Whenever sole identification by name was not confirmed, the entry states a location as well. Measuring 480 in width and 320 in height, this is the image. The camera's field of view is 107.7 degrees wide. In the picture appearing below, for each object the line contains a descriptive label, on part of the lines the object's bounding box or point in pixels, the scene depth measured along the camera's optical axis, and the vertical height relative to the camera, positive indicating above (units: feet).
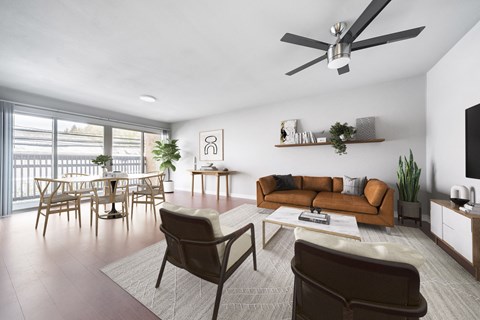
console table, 15.40 -1.25
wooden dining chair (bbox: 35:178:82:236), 8.23 -1.88
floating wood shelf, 10.77 +1.14
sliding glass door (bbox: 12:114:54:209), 11.78 +0.56
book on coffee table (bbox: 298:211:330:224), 6.59 -2.23
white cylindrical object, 6.33 -1.22
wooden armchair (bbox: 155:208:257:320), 3.66 -1.90
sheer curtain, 10.43 +0.32
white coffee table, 5.76 -2.36
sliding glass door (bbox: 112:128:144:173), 16.42 +1.01
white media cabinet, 5.03 -2.33
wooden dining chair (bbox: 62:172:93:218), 9.51 -1.64
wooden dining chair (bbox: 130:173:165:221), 10.26 -1.83
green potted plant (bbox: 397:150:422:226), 8.90 -1.75
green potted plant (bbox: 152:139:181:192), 18.22 +0.57
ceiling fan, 4.73 +3.65
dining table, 8.61 -0.94
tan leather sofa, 8.19 -2.08
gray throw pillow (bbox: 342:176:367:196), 10.21 -1.54
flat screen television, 5.87 +0.60
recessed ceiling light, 12.20 +4.46
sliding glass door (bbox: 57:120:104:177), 13.42 +1.20
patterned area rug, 4.08 -3.51
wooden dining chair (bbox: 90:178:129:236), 8.73 -1.98
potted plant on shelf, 10.95 +1.59
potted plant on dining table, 9.88 -0.01
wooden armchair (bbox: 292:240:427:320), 1.96 -1.57
